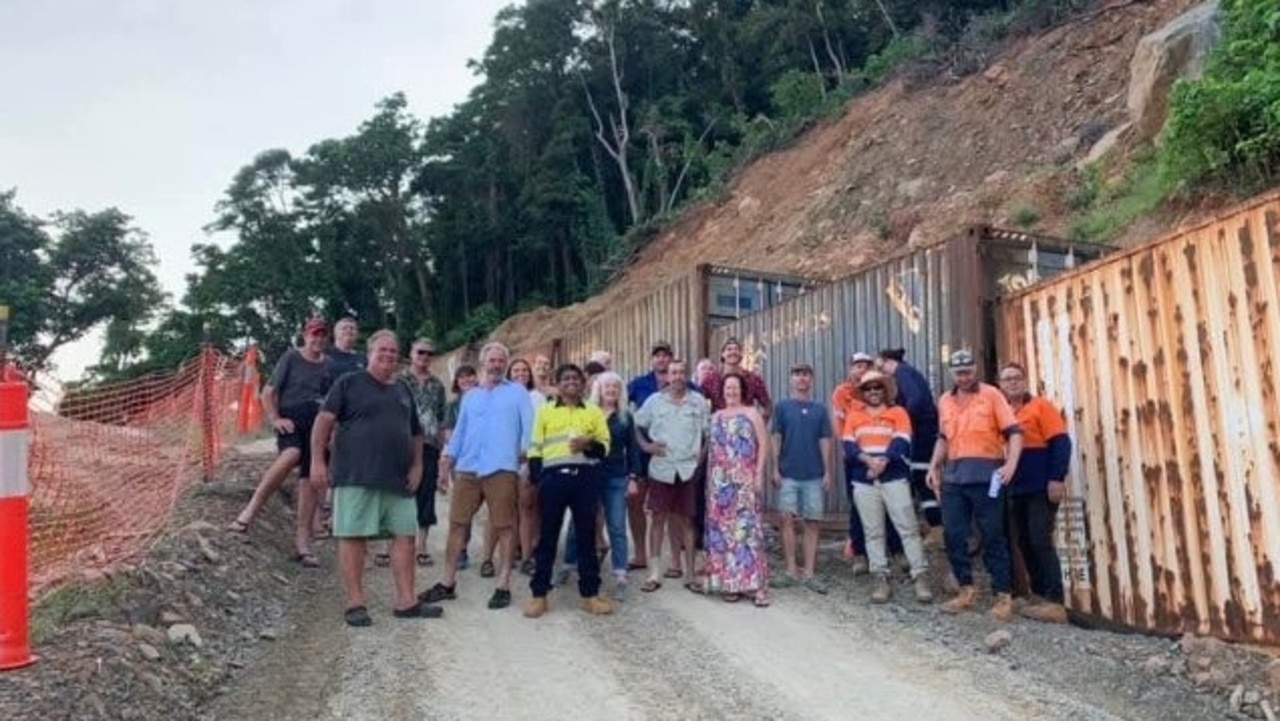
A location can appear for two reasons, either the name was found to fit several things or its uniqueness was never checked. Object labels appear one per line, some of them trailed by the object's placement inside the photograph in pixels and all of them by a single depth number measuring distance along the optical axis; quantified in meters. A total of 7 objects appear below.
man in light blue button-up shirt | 5.77
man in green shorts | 5.09
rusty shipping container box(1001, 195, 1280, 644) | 4.49
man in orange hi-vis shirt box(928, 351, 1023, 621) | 5.55
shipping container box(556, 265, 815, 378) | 10.42
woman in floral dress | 5.84
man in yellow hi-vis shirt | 5.51
